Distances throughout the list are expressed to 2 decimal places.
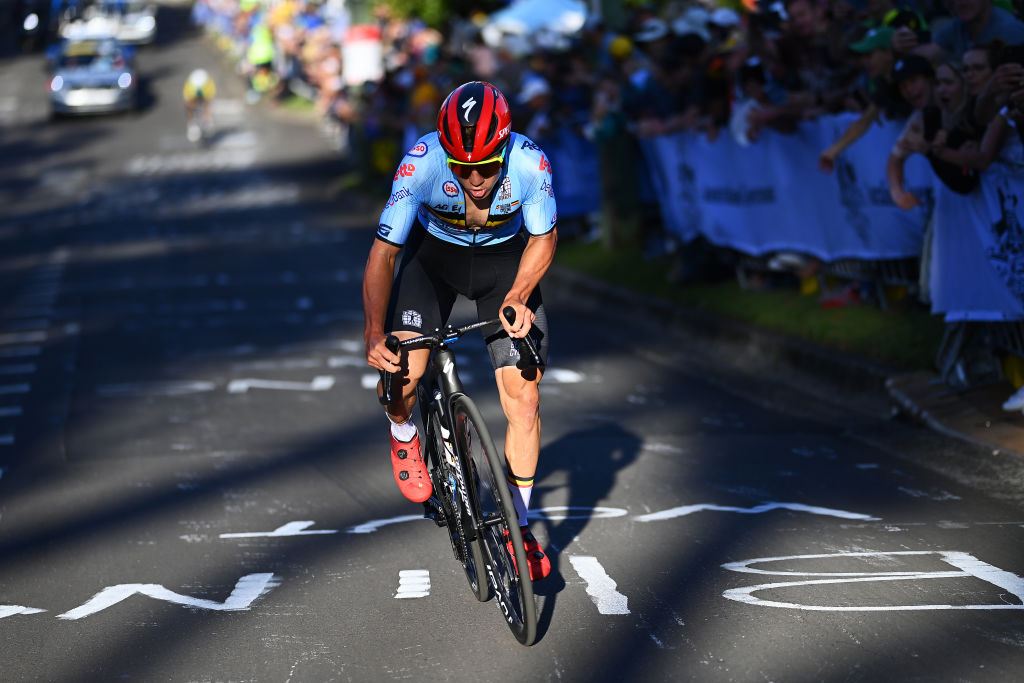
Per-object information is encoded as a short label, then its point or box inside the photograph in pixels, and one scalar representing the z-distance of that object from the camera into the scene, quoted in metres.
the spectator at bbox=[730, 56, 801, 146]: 22.92
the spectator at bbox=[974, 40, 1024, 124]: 15.48
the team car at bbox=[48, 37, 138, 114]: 88.00
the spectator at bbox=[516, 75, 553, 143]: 36.06
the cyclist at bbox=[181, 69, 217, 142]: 79.19
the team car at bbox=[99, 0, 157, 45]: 115.94
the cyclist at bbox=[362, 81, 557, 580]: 9.91
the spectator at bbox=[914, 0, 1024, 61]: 17.48
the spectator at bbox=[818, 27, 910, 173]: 18.89
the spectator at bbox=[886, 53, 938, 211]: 17.15
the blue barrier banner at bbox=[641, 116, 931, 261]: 19.86
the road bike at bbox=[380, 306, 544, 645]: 9.58
